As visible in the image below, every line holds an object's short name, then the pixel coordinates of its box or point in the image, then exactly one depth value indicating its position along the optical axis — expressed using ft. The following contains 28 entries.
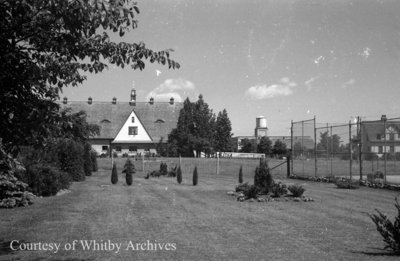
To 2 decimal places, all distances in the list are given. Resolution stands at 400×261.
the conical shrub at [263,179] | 61.91
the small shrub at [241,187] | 64.82
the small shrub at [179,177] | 87.08
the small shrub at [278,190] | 60.13
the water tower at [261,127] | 490.49
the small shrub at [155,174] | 109.40
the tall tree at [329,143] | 94.79
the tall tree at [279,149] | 273.42
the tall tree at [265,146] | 287.77
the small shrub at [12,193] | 48.44
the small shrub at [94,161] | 127.54
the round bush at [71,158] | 82.34
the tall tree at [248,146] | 299.27
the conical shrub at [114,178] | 83.44
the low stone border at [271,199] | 56.90
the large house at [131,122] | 250.57
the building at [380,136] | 77.15
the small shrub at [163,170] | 111.65
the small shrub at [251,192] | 57.93
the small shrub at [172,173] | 110.01
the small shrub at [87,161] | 108.37
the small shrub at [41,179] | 60.03
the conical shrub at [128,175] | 80.28
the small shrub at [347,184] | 77.92
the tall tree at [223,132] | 242.78
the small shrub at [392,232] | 26.21
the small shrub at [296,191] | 58.75
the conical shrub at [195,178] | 82.58
